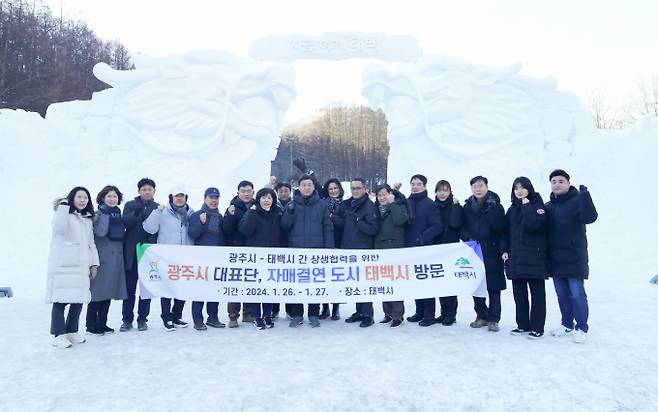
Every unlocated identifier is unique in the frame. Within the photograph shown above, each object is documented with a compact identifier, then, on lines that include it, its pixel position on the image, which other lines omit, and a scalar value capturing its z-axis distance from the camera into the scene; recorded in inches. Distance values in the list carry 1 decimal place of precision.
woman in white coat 147.5
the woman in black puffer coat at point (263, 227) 172.7
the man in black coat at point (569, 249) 151.6
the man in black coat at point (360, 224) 176.6
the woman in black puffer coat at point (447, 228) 177.5
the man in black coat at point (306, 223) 177.2
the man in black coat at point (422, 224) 176.6
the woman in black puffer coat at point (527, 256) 157.3
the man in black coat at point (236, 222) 176.6
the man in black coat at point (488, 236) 168.7
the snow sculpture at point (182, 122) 448.8
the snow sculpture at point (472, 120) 468.1
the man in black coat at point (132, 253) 170.6
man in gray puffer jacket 172.4
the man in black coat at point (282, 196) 192.9
